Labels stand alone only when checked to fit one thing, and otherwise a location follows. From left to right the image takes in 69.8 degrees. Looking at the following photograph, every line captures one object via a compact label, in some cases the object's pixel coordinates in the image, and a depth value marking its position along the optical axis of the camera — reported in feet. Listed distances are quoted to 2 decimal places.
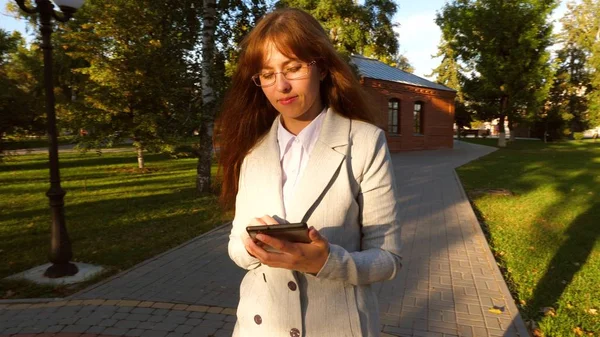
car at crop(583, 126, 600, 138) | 185.60
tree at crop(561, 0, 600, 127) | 134.21
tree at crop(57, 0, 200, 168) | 36.11
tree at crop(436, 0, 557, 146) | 107.04
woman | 4.62
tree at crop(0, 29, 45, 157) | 21.15
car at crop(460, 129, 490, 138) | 186.80
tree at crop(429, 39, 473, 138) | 123.65
